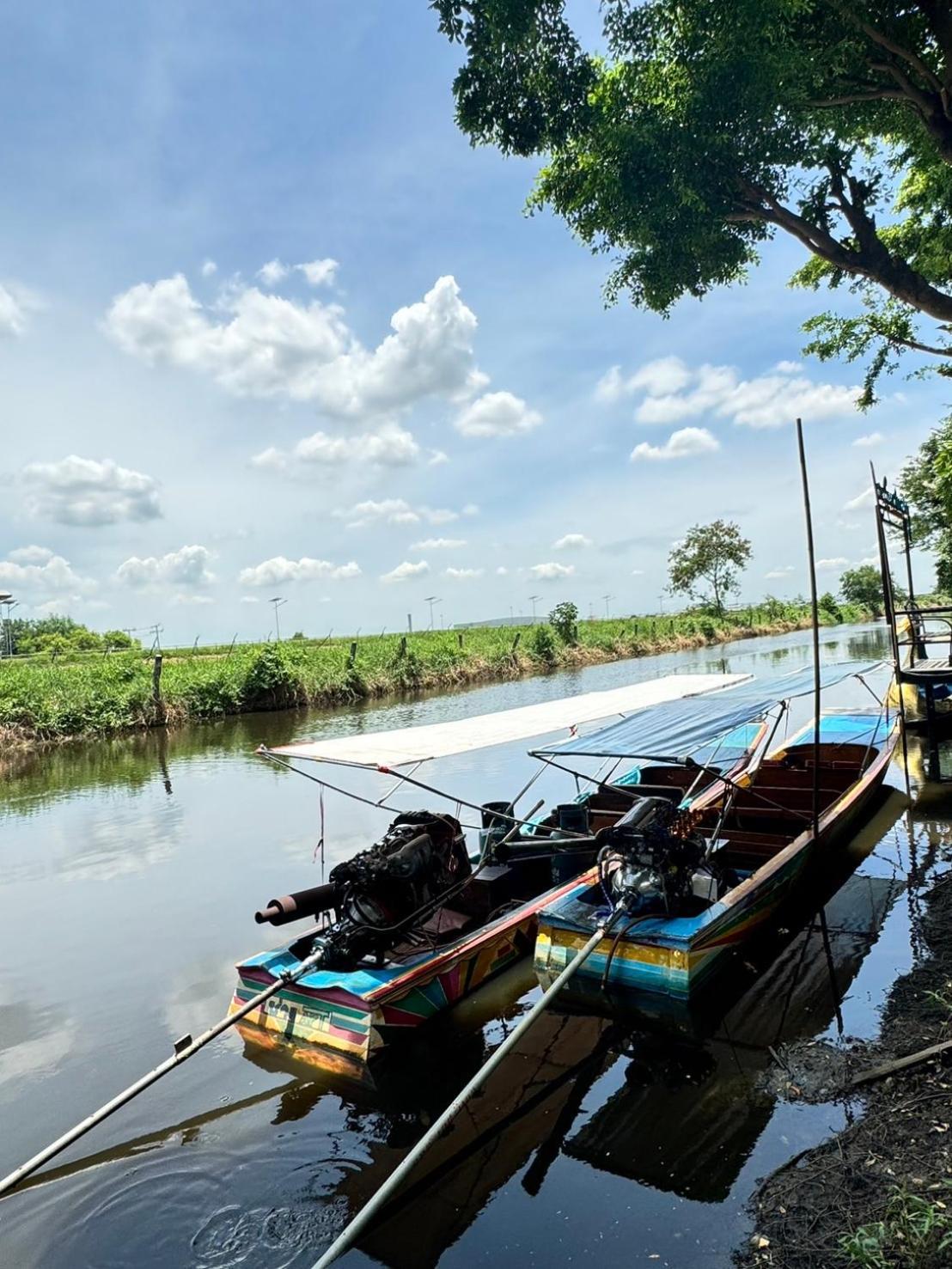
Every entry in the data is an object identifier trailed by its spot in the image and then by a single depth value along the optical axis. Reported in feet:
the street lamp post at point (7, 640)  125.55
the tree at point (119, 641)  144.91
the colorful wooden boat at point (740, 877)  16.88
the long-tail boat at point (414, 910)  16.29
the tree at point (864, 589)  216.74
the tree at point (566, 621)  120.47
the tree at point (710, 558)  163.12
